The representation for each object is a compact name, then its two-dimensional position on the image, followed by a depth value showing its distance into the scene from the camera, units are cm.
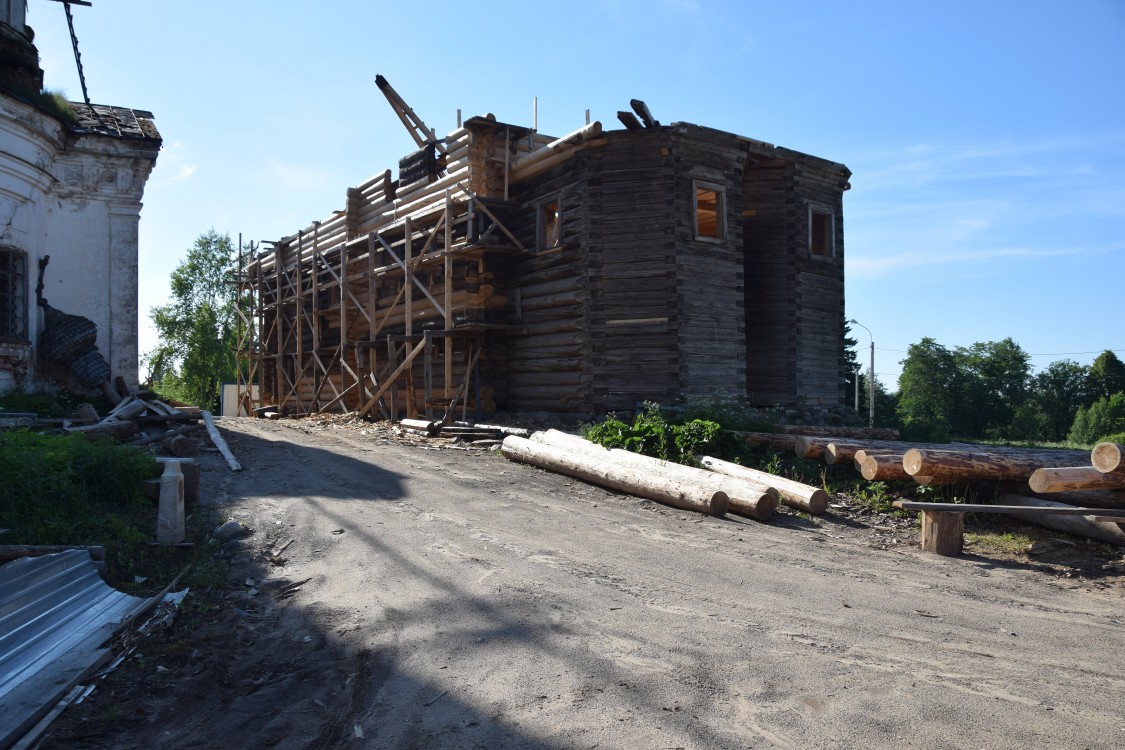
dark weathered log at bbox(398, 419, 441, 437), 1636
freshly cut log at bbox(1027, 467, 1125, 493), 745
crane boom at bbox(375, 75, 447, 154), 2261
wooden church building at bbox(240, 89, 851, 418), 1600
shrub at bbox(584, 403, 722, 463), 1117
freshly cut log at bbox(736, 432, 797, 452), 1150
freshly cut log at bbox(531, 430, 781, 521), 865
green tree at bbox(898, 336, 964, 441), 6075
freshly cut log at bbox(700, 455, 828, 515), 889
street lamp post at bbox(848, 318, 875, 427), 3544
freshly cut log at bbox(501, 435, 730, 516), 893
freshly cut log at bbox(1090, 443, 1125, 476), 714
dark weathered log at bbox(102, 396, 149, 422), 1205
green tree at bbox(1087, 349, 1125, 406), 6347
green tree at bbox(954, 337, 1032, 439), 6081
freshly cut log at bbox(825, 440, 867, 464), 1025
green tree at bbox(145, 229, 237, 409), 4228
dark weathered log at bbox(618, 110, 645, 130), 1594
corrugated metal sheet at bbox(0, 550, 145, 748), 383
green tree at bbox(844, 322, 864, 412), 5200
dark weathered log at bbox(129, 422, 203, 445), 1159
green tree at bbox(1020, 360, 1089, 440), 6206
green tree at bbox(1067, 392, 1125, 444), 5319
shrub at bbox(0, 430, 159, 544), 645
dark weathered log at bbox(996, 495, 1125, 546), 727
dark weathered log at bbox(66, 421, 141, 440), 1053
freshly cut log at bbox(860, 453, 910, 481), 930
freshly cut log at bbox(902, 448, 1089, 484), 858
